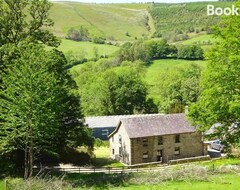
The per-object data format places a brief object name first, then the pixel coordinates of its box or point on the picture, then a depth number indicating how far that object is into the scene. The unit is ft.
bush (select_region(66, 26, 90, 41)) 589.73
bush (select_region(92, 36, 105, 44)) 581.65
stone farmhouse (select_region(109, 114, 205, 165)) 175.52
